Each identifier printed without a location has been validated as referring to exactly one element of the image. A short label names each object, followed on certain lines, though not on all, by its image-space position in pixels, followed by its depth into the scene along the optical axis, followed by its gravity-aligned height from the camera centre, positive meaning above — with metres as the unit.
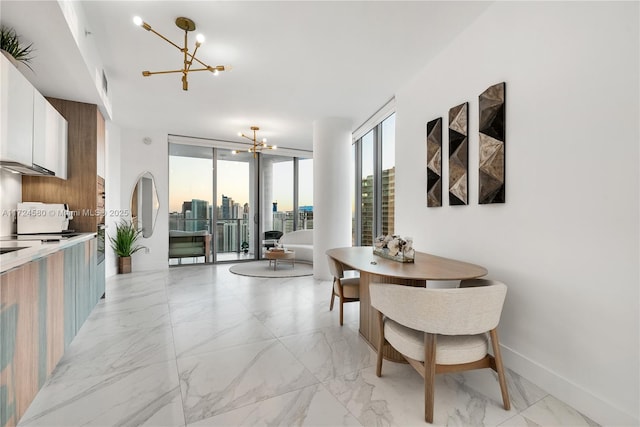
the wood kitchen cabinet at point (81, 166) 3.34 +0.59
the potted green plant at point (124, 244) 5.41 -0.49
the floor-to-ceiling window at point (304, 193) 7.37 +0.59
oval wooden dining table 1.95 -0.38
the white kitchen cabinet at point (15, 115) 1.96 +0.73
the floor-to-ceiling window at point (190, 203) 6.28 +0.30
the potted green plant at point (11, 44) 2.11 +1.26
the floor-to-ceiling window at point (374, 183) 4.73 +0.60
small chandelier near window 5.50 +1.65
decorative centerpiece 2.46 -0.28
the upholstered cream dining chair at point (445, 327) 1.57 -0.60
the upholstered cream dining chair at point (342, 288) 2.94 -0.71
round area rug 5.40 -1.03
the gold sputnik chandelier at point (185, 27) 2.25 +1.47
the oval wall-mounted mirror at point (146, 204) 5.88 +0.26
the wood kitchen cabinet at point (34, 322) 1.38 -0.62
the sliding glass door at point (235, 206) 6.70 +0.24
